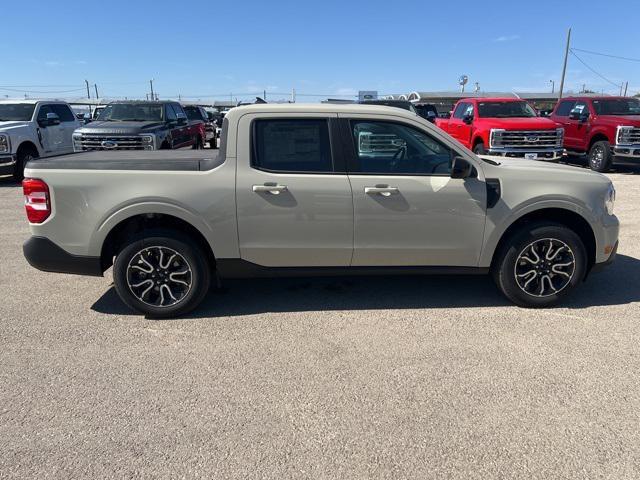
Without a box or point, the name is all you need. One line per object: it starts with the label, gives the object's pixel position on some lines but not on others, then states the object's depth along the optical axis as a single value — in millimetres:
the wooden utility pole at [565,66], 37281
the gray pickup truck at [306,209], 4137
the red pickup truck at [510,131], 12938
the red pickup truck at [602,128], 13234
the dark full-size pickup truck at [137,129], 11523
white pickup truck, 11594
